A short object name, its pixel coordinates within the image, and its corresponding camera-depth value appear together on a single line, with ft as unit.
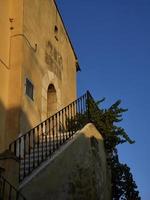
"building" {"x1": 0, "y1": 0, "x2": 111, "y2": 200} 35.60
